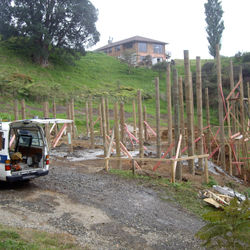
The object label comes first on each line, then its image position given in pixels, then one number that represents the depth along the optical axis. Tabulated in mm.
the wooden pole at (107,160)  10711
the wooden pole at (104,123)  11844
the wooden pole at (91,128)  16719
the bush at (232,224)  4020
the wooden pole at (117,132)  11297
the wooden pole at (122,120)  13411
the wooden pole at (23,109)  15000
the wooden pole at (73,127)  17841
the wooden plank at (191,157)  9239
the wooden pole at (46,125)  14655
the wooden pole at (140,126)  11461
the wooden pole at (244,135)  12668
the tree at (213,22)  50247
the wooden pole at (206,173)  10045
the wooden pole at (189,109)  10523
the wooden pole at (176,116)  9861
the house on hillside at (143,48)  56875
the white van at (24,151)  7756
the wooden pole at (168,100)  10961
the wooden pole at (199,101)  11352
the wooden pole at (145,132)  20566
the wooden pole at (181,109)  11961
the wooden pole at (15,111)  15443
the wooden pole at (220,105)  11945
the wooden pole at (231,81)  13428
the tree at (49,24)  36406
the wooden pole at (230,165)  12923
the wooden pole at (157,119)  11547
